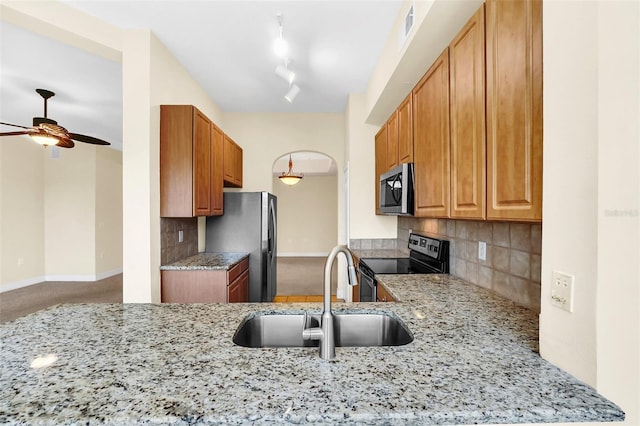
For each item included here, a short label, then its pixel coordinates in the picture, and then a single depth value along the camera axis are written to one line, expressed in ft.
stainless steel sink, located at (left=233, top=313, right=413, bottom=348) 4.33
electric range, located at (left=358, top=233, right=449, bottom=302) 7.63
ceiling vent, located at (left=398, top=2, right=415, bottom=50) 6.42
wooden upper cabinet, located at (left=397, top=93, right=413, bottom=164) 7.59
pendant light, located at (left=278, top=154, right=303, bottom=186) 21.86
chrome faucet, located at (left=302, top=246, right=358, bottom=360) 2.94
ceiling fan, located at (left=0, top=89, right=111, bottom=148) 10.10
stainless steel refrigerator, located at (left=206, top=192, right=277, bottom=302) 11.81
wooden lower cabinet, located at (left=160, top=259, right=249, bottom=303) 8.59
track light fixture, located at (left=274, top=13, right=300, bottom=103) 8.02
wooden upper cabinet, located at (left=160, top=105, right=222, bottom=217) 8.45
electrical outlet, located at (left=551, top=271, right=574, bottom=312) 2.63
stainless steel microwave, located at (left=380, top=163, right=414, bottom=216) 7.44
